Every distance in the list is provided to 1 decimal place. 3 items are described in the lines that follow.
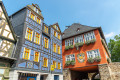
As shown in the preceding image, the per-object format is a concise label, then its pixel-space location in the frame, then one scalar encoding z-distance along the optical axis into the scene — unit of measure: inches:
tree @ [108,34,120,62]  1103.8
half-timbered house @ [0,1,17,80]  348.3
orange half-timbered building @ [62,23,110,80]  598.3
